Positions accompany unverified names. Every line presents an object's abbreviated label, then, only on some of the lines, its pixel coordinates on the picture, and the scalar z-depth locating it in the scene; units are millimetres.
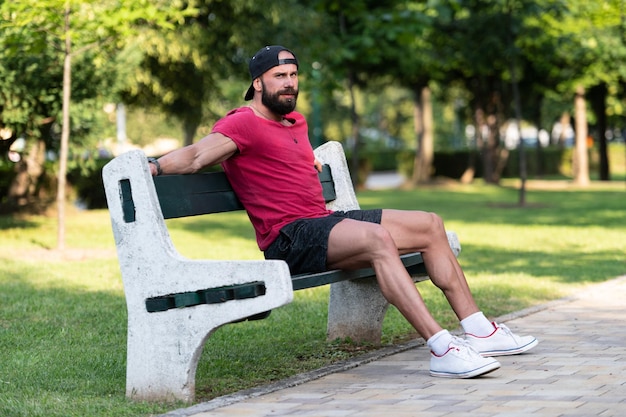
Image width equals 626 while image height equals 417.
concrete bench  7708
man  8445
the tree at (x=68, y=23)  17953
